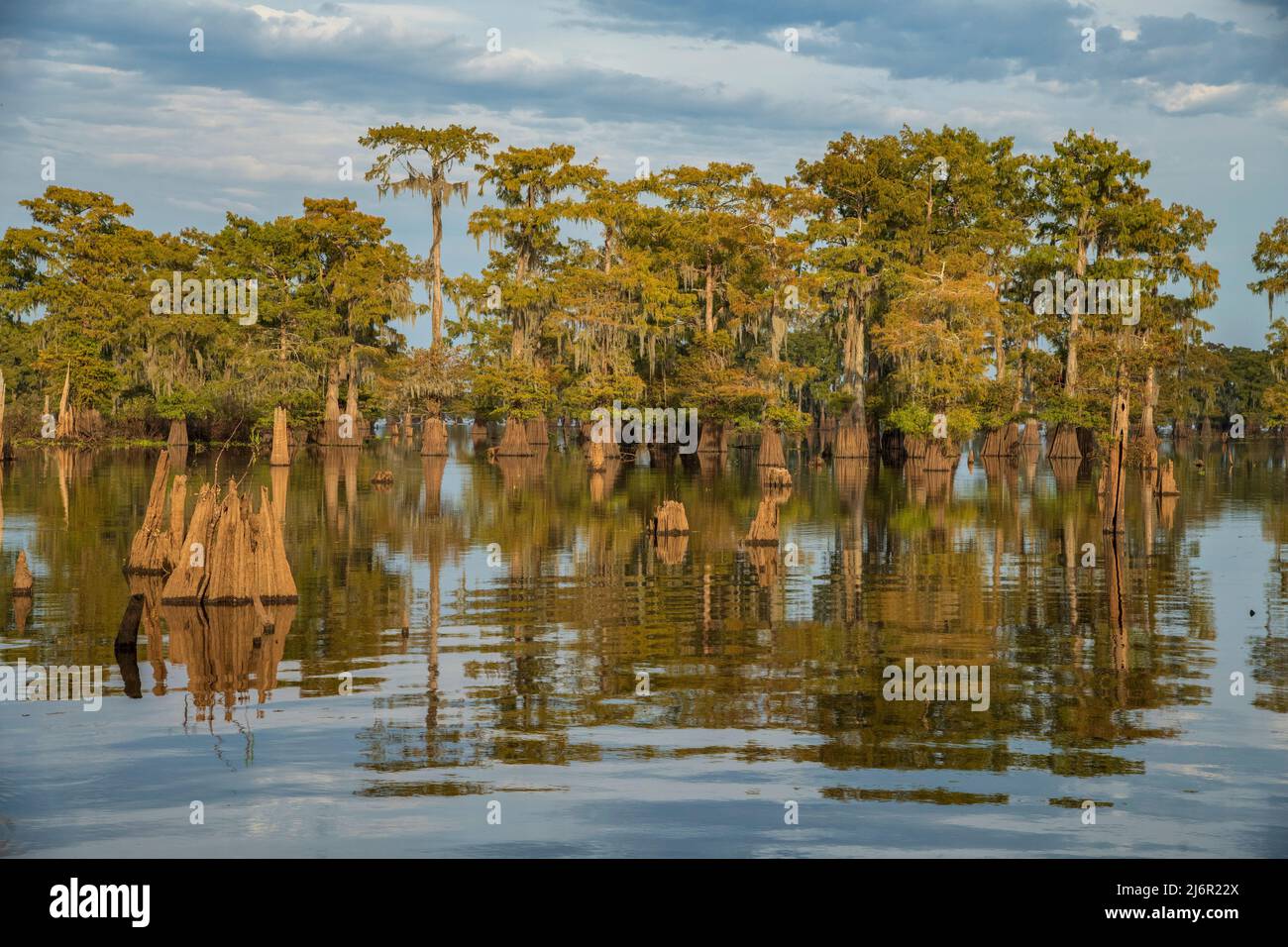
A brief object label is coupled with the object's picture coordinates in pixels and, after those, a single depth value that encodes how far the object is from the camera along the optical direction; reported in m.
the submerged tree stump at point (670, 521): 32.53
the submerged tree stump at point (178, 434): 78.50
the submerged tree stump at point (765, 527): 30.86
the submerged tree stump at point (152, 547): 23.81
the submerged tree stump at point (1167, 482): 46.91
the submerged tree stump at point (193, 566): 20.72
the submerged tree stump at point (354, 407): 81.56
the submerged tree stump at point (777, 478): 51.34
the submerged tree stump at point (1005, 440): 75.31
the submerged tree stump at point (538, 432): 81.44
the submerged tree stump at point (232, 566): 20.17
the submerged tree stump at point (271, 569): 20.42
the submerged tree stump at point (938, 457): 62.16
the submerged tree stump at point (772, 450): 62.28
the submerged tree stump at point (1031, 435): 85.08
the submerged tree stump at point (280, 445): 60.81
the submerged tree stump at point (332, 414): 80.56
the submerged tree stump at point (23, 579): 22.64
